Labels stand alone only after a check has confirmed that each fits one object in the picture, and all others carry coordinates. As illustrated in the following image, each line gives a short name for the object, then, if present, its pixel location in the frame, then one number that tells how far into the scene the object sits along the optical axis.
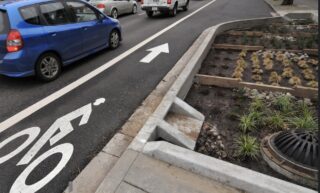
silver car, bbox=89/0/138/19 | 14.46
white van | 15.18
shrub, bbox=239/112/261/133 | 4.27
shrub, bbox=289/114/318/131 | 4.14
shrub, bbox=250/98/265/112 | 4.79
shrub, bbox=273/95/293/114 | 4.76
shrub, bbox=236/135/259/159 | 3.71
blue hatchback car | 5.44
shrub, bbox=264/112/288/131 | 4.29
